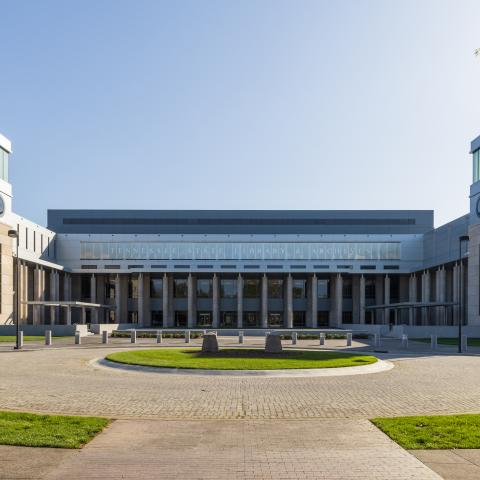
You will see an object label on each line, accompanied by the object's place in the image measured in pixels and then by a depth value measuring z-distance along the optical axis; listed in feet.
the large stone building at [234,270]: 256.52
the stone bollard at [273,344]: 94.48
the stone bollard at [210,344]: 95.76
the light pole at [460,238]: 110.90
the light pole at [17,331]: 108.06
